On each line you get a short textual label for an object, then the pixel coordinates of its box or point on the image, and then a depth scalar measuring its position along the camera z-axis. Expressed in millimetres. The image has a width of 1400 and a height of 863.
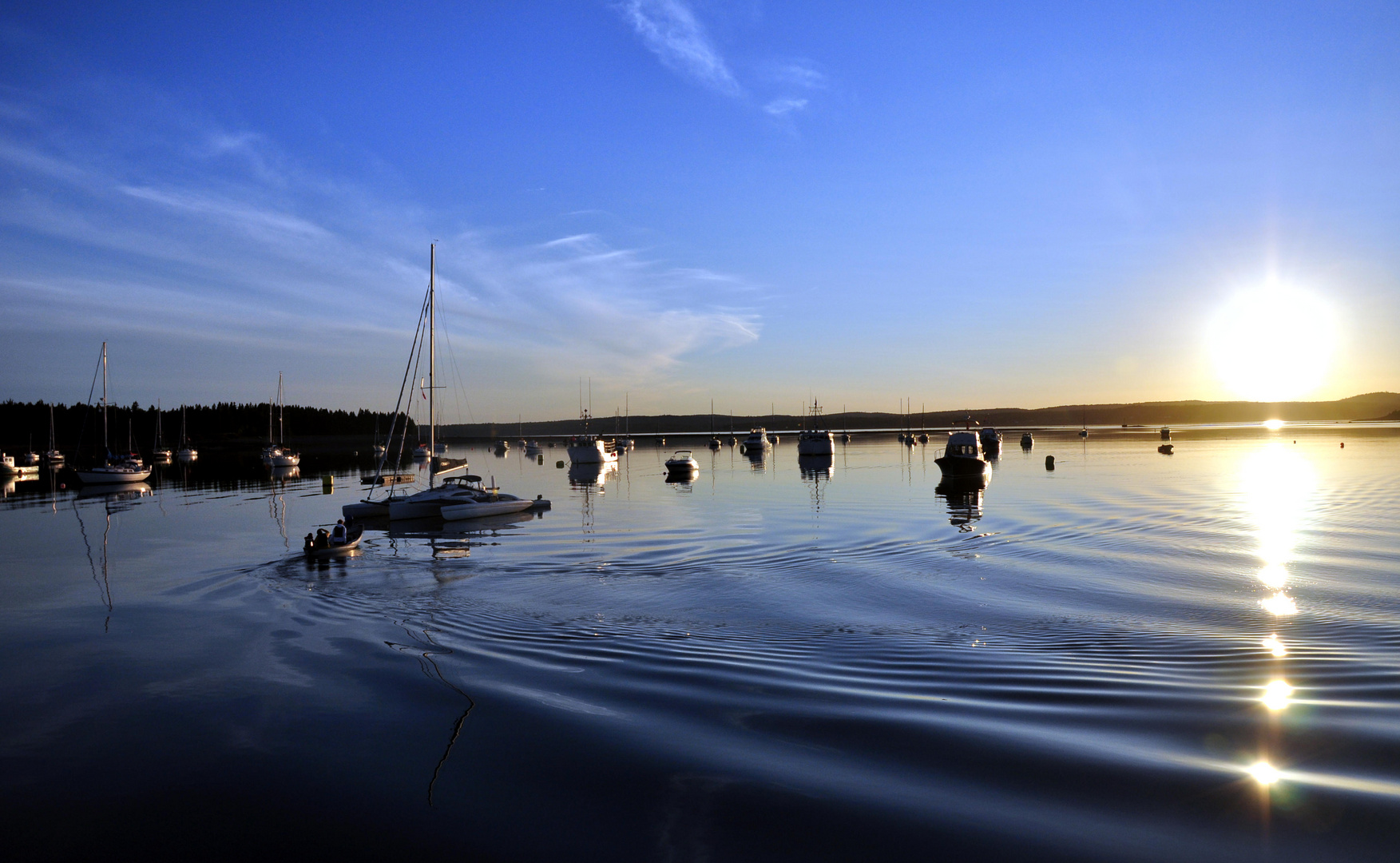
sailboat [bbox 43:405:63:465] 139250
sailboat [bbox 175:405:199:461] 150000
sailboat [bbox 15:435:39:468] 123125
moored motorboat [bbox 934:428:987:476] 76500
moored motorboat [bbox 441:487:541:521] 43844
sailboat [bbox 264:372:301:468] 106500
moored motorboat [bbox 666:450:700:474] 87625
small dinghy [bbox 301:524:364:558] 29984
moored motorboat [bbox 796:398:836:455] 119938
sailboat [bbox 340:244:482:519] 43125
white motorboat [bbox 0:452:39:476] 102312
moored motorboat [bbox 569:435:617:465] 107456
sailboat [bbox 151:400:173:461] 150175
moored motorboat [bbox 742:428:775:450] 149875
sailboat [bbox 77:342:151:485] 81625
